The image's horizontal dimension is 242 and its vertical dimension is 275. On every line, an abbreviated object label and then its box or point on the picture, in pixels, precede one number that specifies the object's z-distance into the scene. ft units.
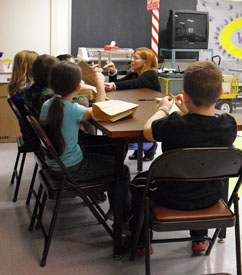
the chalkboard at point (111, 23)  19.17
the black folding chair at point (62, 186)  6.23
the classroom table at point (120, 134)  5.80
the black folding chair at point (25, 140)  8.52
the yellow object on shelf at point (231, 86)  19.61
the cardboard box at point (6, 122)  14.02
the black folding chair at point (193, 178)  4.93
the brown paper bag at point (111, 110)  6.24
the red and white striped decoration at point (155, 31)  19.09
